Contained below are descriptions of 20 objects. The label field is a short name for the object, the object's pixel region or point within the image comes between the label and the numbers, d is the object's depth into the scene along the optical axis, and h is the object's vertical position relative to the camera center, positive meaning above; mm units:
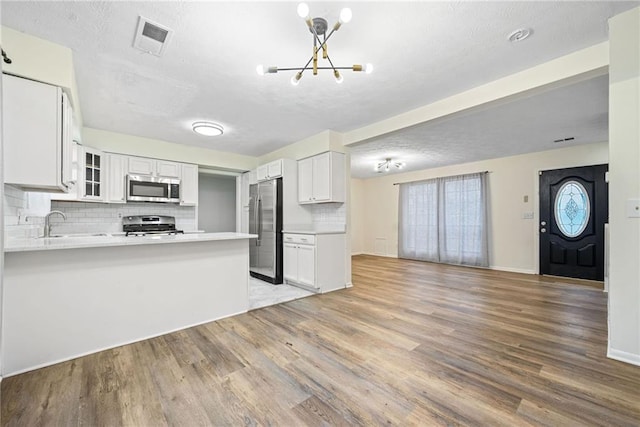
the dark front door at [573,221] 4605 -111
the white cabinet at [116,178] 4215 +582
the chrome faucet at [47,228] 3086 -170
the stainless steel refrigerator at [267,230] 4496 -287
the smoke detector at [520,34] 1960 +1369
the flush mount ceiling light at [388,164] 6086 +1193
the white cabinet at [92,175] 3854 +583
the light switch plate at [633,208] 1900 +51
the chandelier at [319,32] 1526 +1165
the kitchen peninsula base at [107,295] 1889 -708
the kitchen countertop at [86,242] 1822 -232
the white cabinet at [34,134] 1900 +601
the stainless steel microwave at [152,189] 4355 +431
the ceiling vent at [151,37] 1917 +1368
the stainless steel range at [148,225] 4613 -195
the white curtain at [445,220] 6059 -142
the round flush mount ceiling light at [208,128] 3716 +1232
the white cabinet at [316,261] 3863 -721
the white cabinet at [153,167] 4418 +817
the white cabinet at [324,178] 4141 +592
